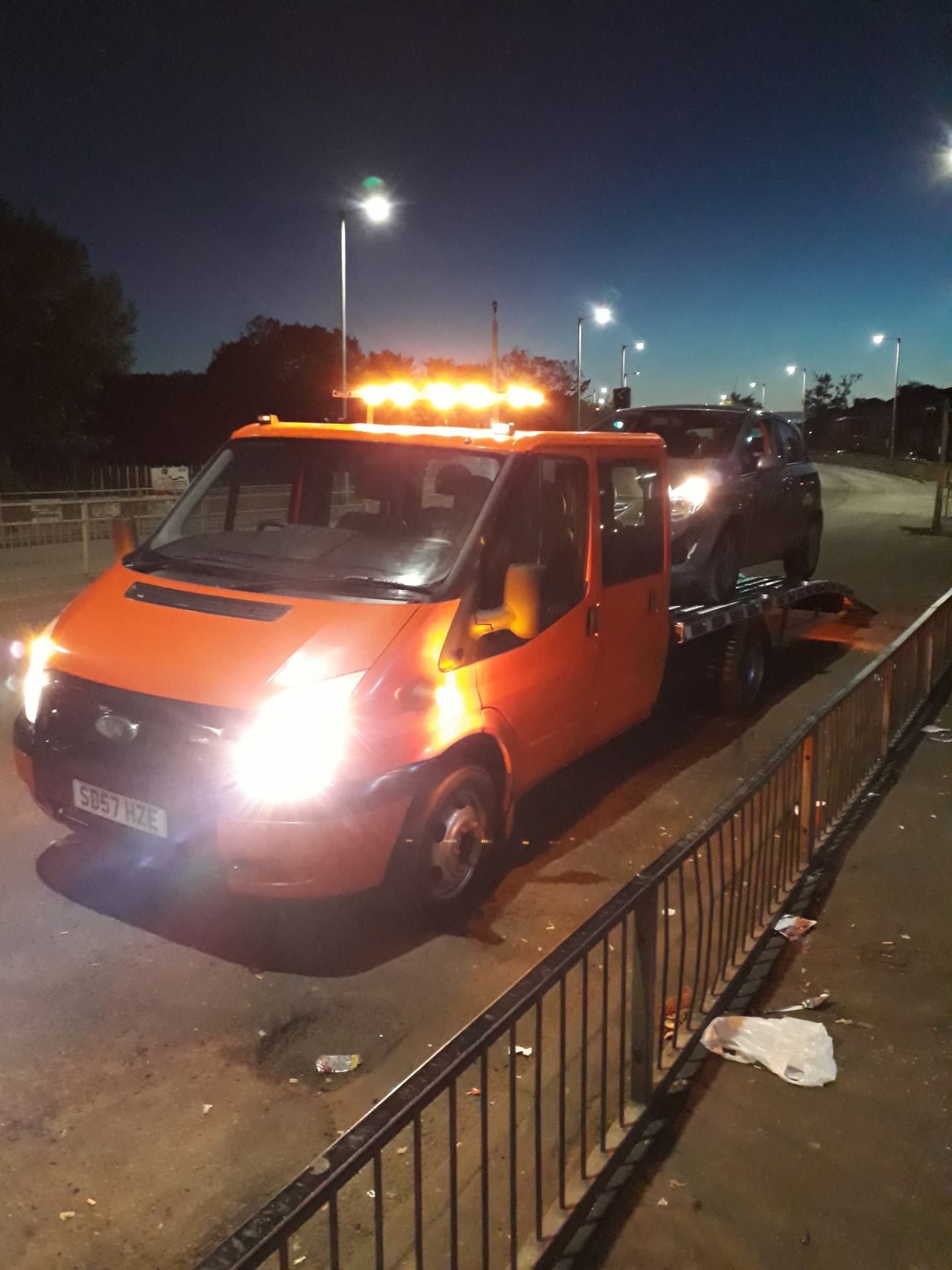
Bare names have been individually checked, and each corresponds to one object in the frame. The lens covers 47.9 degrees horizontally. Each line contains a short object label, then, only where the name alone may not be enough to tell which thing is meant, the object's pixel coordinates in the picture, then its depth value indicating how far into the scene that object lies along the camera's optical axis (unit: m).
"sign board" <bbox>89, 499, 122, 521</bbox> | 16.38
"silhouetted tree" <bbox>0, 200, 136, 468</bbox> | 32.97
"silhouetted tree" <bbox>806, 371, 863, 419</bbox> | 118.25
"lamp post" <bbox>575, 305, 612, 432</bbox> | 35.25
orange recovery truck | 4.17
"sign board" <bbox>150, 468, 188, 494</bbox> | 23.73
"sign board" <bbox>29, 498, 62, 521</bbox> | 15.35
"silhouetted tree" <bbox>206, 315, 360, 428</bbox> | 56.94
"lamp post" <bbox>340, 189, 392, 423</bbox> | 20.00
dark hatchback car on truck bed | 9.13
